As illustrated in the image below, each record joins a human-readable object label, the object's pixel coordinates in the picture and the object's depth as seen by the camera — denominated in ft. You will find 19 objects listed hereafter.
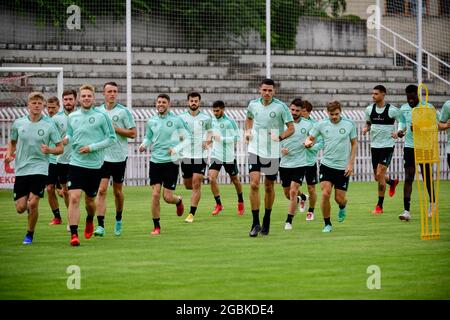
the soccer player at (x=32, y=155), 53.62
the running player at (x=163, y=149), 60.13
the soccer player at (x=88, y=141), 54.19
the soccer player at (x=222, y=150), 75.25
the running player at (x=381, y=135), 74.02
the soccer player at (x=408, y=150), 67.41
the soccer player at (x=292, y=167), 61.98
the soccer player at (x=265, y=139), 57.62
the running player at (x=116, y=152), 59.41
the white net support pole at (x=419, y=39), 117.39
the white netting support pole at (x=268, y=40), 109.88
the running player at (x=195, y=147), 69.62
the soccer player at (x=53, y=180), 66.28
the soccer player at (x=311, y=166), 69.00
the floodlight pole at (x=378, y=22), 131.27
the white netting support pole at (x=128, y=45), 105.50
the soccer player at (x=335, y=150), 60.39
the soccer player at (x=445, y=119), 61.82
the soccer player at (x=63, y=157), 65.26
